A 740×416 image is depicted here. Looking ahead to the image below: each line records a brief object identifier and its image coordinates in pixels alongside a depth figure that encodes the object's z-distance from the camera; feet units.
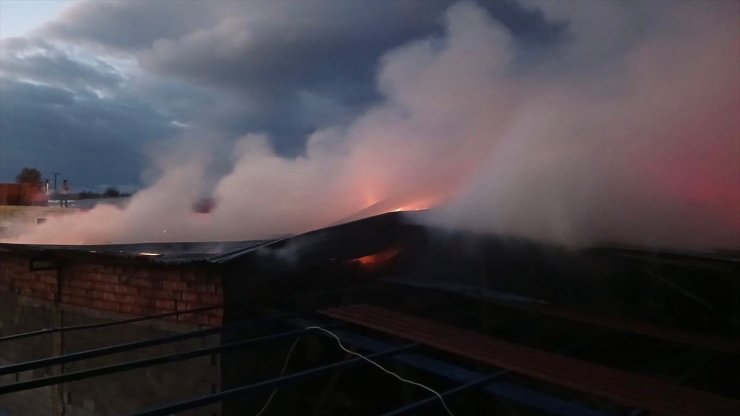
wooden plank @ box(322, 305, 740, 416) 8.98
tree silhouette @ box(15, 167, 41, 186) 110.52
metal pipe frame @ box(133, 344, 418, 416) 7.23
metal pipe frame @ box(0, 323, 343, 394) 7.81
